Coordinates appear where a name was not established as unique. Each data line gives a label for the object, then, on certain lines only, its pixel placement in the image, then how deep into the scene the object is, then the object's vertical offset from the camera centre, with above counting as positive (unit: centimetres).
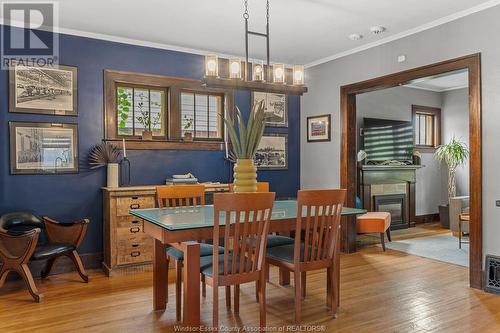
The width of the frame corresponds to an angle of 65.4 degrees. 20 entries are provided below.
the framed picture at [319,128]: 545 +52
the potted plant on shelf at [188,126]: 497 +50
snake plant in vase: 305 +9
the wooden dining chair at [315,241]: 277 -57
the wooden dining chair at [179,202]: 302 -35
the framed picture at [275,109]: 567 +82
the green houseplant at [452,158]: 716 +10
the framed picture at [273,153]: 563 +17
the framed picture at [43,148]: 403 +19
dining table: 252 -47
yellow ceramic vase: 312 -9
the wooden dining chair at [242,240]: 246 -50
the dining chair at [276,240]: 338 -68
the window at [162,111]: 457 +68
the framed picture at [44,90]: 404 +80
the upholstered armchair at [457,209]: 578 -68
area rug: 483 -117
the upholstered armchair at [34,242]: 342 -74
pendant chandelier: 305 +73
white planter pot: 434 -12
